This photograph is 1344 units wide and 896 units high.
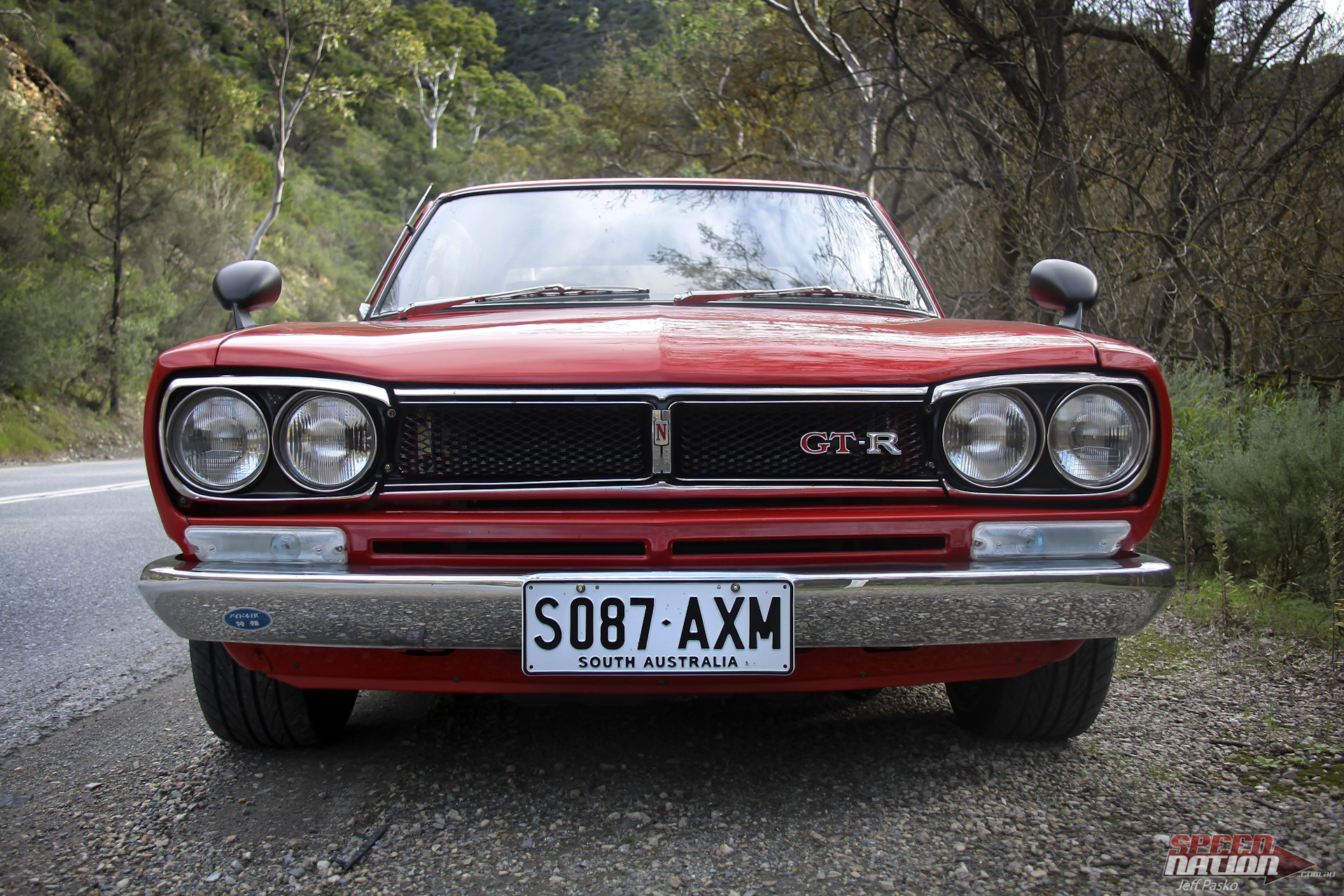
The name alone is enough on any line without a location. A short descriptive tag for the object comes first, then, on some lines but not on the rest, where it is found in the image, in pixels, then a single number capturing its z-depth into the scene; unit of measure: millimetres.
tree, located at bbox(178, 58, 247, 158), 23000
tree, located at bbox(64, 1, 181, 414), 17688
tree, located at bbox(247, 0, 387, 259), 22328
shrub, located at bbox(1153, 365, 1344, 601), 3590
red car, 1818
